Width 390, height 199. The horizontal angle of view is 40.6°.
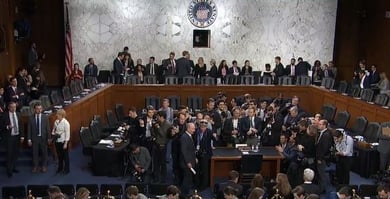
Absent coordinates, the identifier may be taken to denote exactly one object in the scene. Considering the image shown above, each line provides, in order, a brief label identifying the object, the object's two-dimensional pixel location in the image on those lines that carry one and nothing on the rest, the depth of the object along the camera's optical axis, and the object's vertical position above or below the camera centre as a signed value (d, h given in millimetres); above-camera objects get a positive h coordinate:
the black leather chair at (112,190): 10133 -2771
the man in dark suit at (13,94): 15820 -1512
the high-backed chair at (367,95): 17153 -1451
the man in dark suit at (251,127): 13016 -2006
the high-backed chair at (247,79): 21016 -1243
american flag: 22547 -265
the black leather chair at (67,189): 10039 -2736
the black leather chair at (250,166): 11750 -2624
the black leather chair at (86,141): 13241 -2424
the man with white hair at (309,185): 9625 -2483
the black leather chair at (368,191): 10367 -2759
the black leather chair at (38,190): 9836 -2713
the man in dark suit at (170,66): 21688 -790
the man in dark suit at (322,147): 11523 -2121
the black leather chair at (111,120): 15797 -2240
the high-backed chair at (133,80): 20341 -1305
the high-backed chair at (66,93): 16683 -1544
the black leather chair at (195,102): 18781 -1951
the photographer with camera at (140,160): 11836 -2556
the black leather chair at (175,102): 18516 -1933
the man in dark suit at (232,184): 9797 -2541
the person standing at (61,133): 12516 -2105
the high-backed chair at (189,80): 20394 -1266
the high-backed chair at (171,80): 20333 -1283
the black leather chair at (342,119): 16344 -2138
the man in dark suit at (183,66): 21570 -775
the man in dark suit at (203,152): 11945 -2378
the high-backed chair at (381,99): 16359 -1514
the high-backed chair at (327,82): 20659 -1291
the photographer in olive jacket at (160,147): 12172 -2320
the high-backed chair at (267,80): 21000 -1247
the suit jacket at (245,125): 13414 -1951
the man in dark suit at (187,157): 11242 -2385
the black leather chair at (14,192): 9797 -2746
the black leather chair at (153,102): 18562 -1950
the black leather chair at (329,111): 17469 -2060
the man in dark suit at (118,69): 21359 -977
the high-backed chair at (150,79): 20656 -1296
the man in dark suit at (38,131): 12607 -2076
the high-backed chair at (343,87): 19719 -1391
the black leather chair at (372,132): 13969 -2200
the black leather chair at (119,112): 17083 -2145
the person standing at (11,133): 12320 -2116
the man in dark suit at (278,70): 22291 -892
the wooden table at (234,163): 12234 -2719
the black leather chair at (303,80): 21297 -1245
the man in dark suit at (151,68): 22281 -910
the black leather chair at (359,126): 15124 -2178
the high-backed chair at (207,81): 20394 -1293
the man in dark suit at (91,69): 22103 -998
